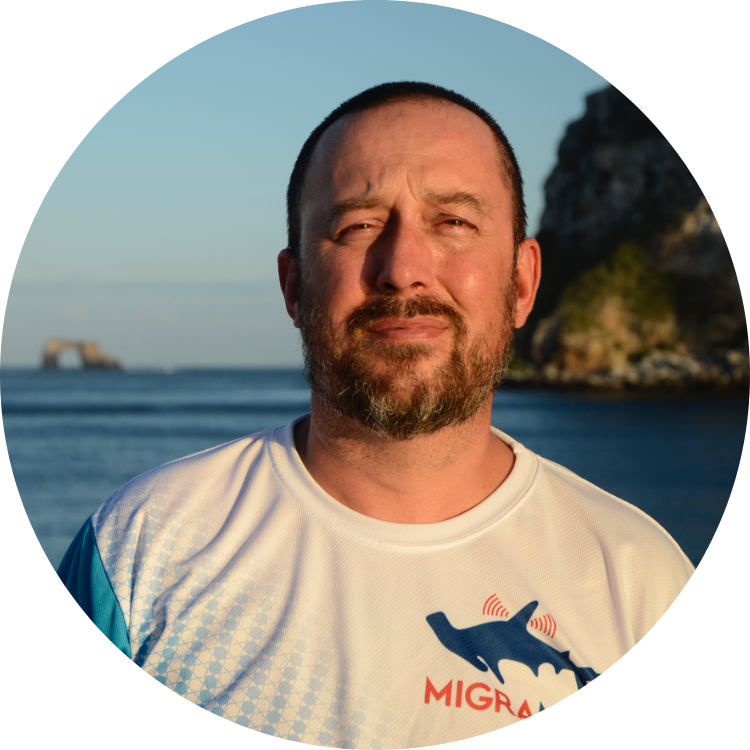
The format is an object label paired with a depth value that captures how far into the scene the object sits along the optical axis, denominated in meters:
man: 1.95
